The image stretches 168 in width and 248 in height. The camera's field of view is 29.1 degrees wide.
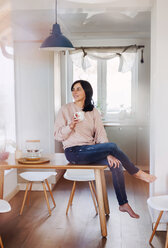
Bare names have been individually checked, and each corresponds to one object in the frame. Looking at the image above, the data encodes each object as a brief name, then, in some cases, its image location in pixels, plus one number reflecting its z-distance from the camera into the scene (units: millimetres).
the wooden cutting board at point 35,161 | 2920
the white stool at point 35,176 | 3614
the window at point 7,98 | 4176
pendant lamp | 3254
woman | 2996
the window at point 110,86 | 6414
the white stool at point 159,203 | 2609
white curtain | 6121
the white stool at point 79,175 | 3572
